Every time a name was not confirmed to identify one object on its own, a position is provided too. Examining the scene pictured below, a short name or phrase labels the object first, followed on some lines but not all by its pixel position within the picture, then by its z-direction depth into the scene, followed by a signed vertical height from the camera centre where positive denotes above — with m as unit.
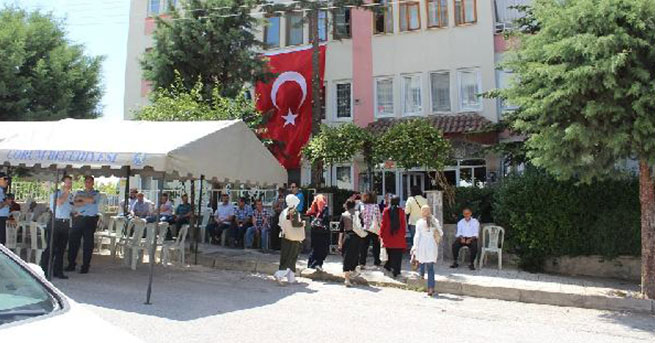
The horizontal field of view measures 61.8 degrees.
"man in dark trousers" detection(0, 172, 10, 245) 10.80 +0.38
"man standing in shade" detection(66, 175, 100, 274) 10.62 +0.16
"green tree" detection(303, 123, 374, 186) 15.53 +2.57
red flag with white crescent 21.16 +5.11
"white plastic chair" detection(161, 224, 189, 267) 12.20 -0.30
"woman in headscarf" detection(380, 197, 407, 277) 11.23 +0.03
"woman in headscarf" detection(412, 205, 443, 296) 10.13 -0.12
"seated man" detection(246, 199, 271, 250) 15.23 +0.19
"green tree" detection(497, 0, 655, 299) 8.35 +2.30
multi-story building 19.88 +6.34
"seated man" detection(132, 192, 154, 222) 16.25 +0.71
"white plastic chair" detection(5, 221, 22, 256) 11.23 -0.14
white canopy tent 9.35 +1.57
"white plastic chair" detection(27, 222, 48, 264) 10.57 -0.20
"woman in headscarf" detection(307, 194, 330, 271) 11.31 +0.05
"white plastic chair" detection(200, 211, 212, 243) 17.35 +0.28
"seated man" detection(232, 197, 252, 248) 16.05 +0.21
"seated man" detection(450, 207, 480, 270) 12.60 +0.02
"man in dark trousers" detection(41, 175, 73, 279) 10.23 +0.05
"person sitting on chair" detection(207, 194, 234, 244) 16.67 +0.40
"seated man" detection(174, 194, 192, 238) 17.06 +0.62
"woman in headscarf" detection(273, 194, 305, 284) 10.61 -0.08
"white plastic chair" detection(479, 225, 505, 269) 12.80 -0.11
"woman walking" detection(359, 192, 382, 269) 12.06 +0.37
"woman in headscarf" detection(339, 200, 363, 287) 10.84 -0.09
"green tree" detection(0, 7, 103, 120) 18.98 +5.80
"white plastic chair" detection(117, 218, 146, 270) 11.69 -0.26
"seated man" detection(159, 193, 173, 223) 17.08 +0.68
